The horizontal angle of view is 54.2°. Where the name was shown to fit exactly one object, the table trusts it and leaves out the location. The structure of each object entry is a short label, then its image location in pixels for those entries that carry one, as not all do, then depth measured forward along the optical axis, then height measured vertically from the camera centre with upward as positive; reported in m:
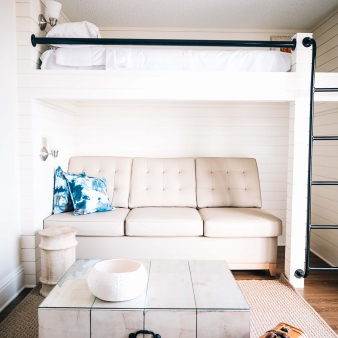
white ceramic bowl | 1.62 -0.64
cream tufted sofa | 2.91 -0.67
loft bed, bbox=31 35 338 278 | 2.69 +0.93
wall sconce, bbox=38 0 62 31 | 2.81 +1.21
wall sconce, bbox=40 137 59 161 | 2.93 +0.02
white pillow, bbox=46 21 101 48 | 2.77 +1.04
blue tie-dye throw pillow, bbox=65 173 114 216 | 3.04 -0.38
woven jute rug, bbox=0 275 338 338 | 2.11 -1.11
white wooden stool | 2.50 -0.78
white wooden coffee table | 1.60 -0.79
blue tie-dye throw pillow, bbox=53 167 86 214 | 3.14 -0.39
